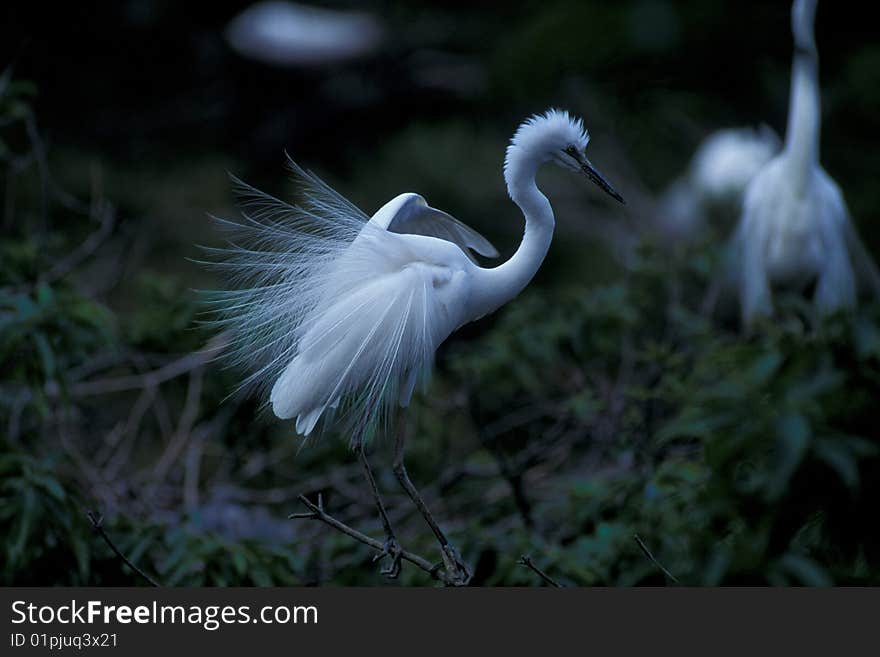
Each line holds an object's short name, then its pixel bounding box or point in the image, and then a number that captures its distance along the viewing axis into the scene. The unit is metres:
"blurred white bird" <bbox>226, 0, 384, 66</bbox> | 27.13
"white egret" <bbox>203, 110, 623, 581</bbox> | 9.78
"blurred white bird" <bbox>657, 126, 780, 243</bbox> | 16.89
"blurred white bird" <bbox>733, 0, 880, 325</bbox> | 11.76
